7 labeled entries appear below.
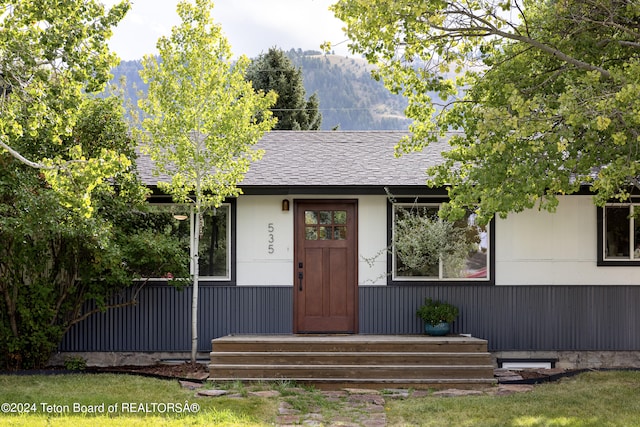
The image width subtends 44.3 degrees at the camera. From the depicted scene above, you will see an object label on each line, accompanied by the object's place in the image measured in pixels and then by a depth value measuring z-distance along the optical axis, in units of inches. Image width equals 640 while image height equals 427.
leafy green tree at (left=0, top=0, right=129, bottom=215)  324.8
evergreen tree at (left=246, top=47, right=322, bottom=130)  1311.5
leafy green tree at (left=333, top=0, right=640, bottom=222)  334.0
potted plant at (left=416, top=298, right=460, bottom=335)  471.8
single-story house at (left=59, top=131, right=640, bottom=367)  487.2
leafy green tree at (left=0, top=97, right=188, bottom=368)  429.7
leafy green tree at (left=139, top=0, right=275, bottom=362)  449.1
